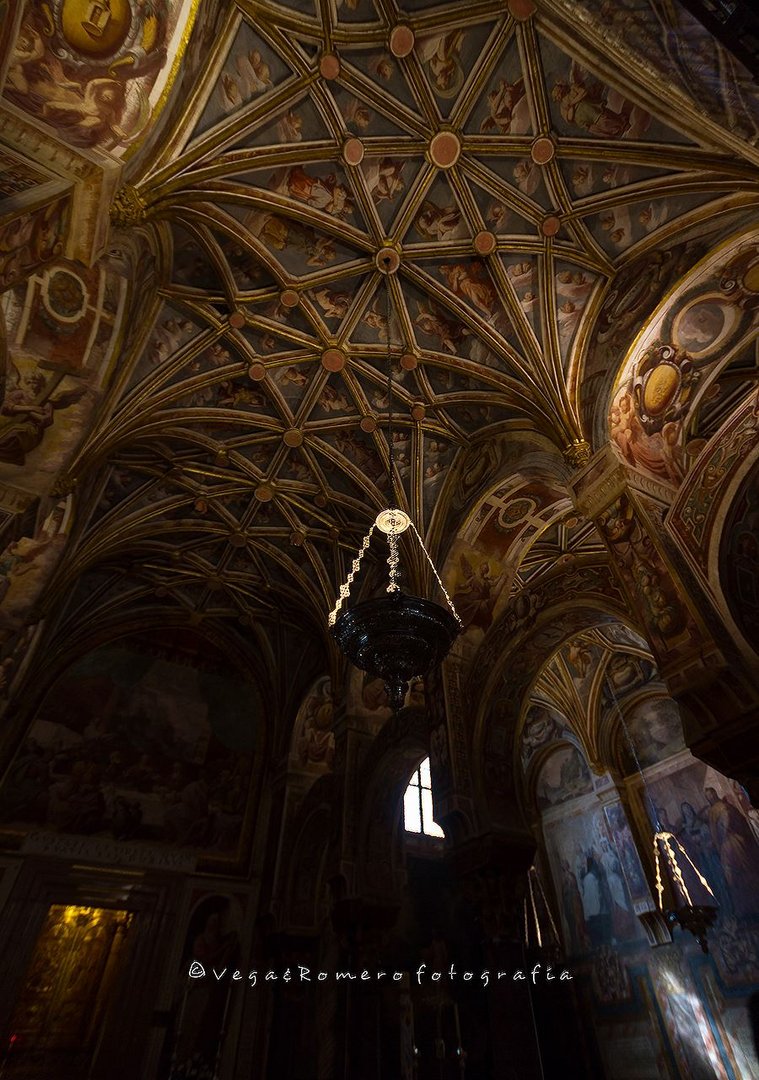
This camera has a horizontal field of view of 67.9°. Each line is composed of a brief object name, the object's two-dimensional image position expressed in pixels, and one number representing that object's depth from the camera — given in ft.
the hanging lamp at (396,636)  17.89
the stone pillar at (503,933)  21.72
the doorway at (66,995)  33.37
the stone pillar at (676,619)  16.98
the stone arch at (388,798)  33.35
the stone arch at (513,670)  28.82
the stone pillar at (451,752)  27.37
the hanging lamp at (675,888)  34.47
